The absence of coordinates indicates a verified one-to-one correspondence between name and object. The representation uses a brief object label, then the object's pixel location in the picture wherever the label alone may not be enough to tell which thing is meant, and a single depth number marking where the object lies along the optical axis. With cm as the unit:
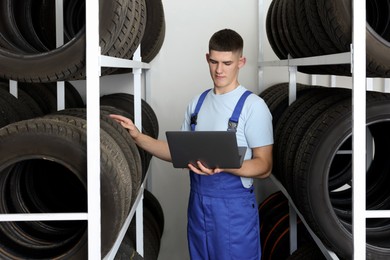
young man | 278
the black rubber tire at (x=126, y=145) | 222
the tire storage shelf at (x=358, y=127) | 183
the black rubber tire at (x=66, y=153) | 185
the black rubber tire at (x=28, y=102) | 285
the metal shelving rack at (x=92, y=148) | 184
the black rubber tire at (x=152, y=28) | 372
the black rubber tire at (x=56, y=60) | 193
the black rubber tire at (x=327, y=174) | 208
